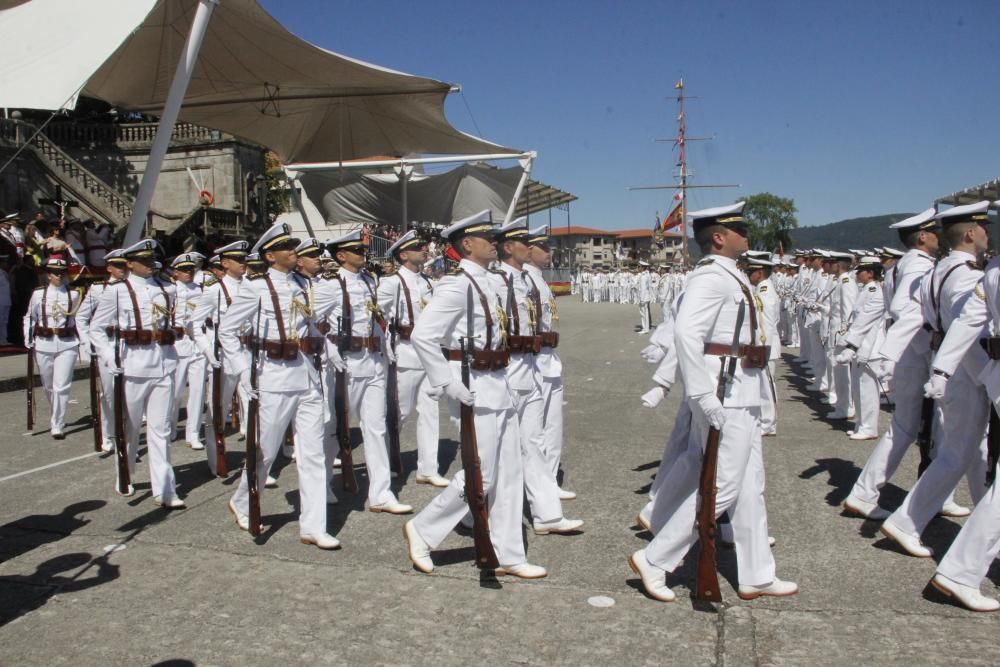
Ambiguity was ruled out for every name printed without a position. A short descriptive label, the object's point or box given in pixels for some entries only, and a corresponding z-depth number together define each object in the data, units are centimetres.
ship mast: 5031
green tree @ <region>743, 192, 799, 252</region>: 10500
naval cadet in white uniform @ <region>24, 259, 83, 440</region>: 1001
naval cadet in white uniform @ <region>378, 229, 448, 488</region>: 731
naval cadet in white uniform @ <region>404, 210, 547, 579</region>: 483
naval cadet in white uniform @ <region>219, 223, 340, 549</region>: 564
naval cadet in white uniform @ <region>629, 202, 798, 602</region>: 439
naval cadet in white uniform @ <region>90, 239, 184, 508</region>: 704
